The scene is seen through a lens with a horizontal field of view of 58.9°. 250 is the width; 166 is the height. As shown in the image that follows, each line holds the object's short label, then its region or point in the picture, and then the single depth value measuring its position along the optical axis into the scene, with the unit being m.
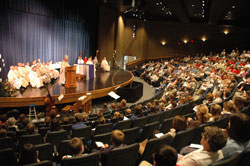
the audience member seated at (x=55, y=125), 4.53
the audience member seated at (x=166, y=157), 2.13
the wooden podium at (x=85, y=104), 8.03
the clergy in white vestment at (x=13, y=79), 9.24
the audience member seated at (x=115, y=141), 3.09
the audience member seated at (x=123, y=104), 7.41
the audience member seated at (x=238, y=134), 2.65
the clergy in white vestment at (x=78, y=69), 12.52
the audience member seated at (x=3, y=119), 5.25
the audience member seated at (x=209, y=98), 6.30
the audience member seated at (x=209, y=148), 2.48
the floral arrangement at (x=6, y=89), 7.98
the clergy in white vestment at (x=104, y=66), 16.83
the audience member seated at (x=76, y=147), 2.80
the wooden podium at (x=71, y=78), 9.82
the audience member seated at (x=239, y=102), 4.73
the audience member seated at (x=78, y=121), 4.67
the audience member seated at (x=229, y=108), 4.56
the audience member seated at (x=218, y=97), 6.52
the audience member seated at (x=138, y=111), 5.68
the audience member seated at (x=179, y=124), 3.73
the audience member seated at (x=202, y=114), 4.32
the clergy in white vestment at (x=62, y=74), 10.78
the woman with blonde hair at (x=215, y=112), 4.29
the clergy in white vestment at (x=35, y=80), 9.99
